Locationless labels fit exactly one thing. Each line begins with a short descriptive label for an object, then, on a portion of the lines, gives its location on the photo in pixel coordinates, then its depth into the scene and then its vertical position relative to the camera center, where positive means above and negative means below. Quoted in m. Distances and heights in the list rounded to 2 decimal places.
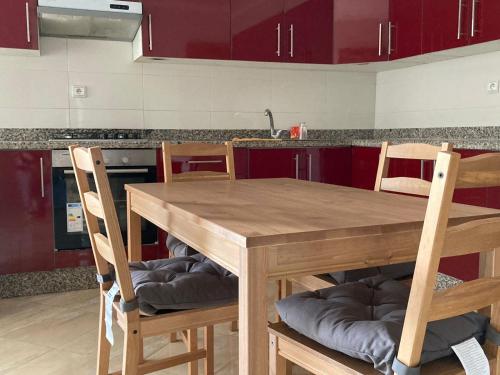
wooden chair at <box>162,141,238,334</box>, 2.45 -0.13
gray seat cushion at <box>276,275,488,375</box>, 1.14 -0.46
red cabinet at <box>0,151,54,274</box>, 3.10 -0.50
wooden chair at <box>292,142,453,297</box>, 1.88 -0.21
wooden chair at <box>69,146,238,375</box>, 1.45 -0.45
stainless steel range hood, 3.28 +0.68
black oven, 3.20 -0.36
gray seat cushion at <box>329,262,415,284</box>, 1.85 -0.51
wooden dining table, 1.13 -0.24
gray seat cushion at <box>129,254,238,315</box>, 1.55 -0.48
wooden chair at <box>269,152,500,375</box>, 0.97 -0.33
